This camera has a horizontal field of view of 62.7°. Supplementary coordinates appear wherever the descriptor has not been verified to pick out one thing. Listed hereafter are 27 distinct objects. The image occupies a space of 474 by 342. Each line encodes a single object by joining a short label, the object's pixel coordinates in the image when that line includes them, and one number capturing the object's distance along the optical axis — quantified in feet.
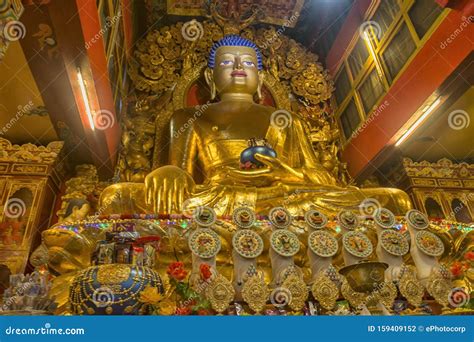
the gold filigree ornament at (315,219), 7.06
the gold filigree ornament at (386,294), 5.92
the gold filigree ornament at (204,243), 6.40
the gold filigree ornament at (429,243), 6.65
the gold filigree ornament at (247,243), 6.48
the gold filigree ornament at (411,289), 6.03
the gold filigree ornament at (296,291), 5.94
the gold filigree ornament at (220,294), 5.71
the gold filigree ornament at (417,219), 7.04
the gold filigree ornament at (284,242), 6.62
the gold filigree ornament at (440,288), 6.02
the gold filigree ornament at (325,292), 5.98
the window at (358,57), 15.47
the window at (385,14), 13.46
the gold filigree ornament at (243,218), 6.96
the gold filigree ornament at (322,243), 6.63
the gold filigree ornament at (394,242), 6.72
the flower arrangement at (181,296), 5.20
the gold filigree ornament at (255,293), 5.80
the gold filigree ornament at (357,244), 6.63
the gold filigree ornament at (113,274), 5.15
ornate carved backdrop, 15.11
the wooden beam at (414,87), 9.55
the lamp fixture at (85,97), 9.15
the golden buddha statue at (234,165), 9.57
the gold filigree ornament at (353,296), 6.00
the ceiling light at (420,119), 10.97
